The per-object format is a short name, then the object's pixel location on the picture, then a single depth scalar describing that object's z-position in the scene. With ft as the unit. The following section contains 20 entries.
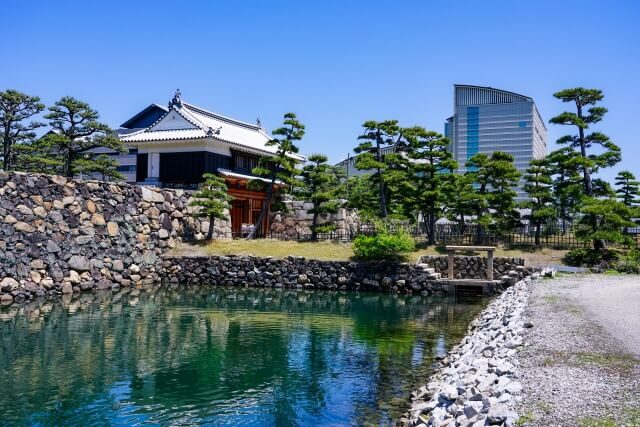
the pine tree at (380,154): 81.56
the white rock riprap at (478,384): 15.96
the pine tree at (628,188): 79.10
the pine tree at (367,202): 87.51
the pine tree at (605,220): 66.90
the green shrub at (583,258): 68.49
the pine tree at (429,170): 80.79
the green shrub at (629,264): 61.57
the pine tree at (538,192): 78.02
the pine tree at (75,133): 78.59
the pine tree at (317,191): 84.74
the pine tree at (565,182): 75.82
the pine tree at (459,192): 80.12
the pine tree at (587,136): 74.69
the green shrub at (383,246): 69.36
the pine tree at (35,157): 79.87
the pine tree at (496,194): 78.23
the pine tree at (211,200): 78.95
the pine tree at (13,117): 82.17
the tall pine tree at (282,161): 86.43
